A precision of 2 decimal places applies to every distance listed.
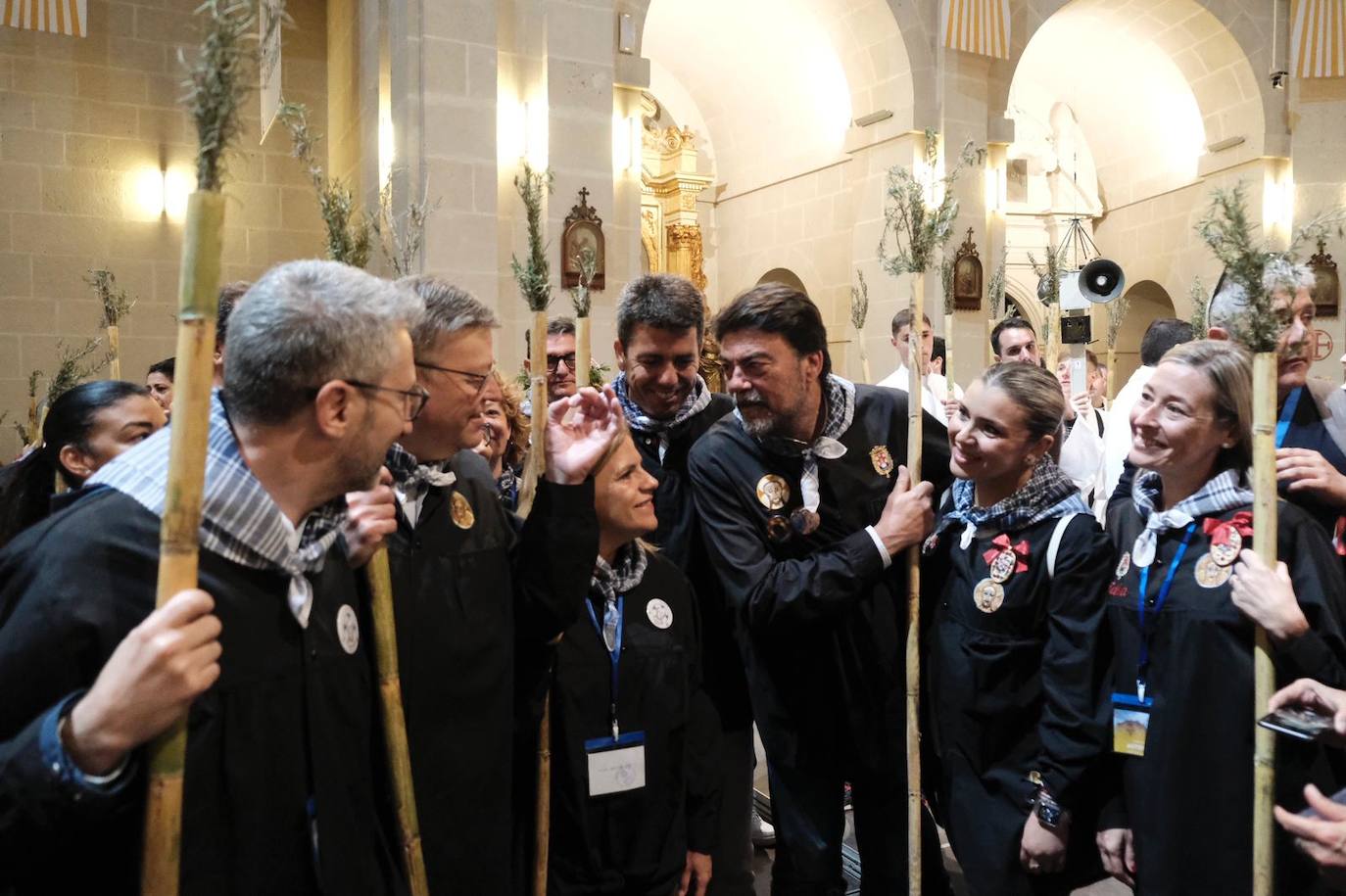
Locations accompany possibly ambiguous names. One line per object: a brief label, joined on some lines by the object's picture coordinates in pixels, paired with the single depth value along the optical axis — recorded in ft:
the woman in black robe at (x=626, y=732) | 7.68
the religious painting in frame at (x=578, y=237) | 27.63
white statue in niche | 50.98
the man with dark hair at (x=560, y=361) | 14.29
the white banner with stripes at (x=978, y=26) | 33.76
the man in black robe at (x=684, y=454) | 9.91
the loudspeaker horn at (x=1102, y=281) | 25.73
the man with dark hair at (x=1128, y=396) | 15.58
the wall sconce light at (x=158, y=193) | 29.01
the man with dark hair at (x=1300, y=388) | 9.13
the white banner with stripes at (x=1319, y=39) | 37.91
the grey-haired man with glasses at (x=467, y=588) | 6.55
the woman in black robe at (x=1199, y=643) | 7.31
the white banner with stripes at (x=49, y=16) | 24.57
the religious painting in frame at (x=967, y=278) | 34.37
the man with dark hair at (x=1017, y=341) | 18.60
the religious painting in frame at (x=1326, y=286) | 37.55
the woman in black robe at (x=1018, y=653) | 7.89
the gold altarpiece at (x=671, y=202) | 45.24
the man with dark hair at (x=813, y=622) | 9.02
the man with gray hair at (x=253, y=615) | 4.31
